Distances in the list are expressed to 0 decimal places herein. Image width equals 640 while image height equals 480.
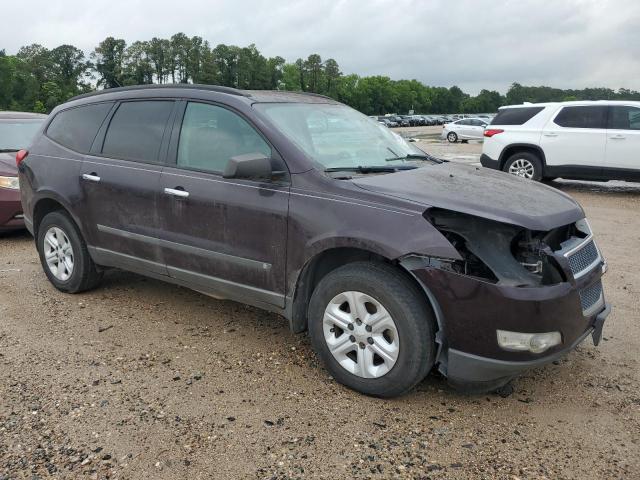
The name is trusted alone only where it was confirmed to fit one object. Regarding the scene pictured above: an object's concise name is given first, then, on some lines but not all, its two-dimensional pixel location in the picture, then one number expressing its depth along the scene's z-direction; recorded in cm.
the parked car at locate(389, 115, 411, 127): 7639
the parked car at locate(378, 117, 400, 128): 7014
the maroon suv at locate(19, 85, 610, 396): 297
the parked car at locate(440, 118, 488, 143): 3450
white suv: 1069
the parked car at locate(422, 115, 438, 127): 8184
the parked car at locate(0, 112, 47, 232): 714
